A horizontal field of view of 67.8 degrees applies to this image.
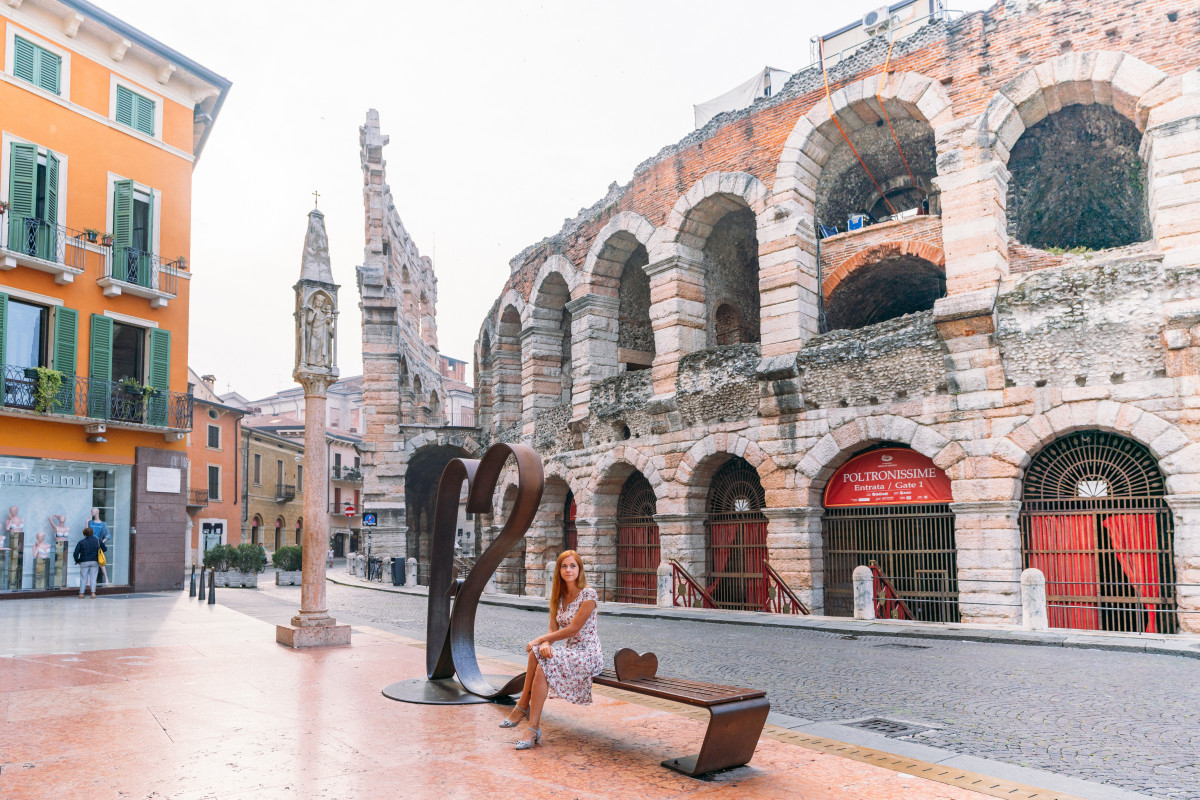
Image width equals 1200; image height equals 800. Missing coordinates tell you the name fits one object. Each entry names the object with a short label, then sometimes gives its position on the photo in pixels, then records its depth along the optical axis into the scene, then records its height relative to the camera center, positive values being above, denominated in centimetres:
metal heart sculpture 629 -53
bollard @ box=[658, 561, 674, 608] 1716 -187
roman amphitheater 1245 +244
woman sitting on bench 545 -97
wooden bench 466 -122
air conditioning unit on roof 1881 +1003
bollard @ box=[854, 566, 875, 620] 1408 -172
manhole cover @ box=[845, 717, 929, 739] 601 -165
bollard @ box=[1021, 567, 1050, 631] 1200 -155
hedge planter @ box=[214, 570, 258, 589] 2270 -199
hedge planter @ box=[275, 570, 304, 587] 2433 -214
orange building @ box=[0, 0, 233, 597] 1691 +420
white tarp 2100 +959
